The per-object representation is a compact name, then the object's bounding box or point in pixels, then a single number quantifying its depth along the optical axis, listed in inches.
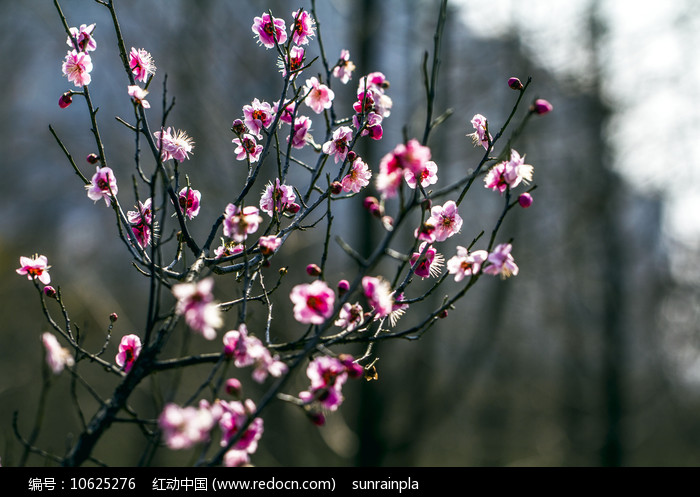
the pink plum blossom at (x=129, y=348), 44.8
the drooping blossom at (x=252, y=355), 41.7
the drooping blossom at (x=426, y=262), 44.7
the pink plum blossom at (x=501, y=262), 43.3
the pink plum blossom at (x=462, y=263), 43.7
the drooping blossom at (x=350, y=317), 43.8
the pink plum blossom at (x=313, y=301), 42.3
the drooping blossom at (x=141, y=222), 44.8
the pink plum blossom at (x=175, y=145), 45.1
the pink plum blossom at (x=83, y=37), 45.1
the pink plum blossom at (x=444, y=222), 45.2
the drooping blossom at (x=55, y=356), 41.6
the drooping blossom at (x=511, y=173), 44.1
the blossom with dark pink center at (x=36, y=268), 44.6
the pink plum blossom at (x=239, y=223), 43.0
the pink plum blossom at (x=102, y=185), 44.3
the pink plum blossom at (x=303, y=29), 46.1
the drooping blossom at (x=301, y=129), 46.3
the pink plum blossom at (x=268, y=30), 46.2
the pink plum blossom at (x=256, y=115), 45.7
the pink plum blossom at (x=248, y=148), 45.9
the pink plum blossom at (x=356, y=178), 45.7
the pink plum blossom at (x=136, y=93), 43.4
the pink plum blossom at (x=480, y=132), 45.4
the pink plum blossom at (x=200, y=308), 40.4
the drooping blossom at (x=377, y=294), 42.6
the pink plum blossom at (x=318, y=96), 45.6
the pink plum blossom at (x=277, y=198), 45.1
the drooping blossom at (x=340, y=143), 45.6
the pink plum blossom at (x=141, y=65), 44.8
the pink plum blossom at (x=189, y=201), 45.7
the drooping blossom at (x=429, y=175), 45.6
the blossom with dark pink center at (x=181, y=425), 40.1
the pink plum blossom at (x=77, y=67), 44.4
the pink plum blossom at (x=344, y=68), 46.1
